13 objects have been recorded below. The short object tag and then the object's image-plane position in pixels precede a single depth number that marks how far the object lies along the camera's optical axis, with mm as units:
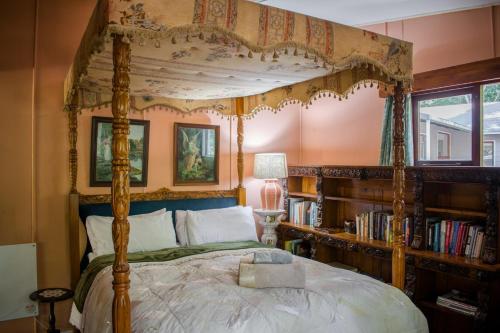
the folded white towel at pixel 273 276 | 2492
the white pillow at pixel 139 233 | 3432
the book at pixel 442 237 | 3194
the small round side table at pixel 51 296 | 3012
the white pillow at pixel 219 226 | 3871
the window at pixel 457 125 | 3334
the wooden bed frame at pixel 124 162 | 1879
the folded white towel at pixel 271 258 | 2699
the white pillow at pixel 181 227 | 3914
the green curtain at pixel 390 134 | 3766
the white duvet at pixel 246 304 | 2076
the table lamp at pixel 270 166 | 4453
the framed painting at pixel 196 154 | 4332
